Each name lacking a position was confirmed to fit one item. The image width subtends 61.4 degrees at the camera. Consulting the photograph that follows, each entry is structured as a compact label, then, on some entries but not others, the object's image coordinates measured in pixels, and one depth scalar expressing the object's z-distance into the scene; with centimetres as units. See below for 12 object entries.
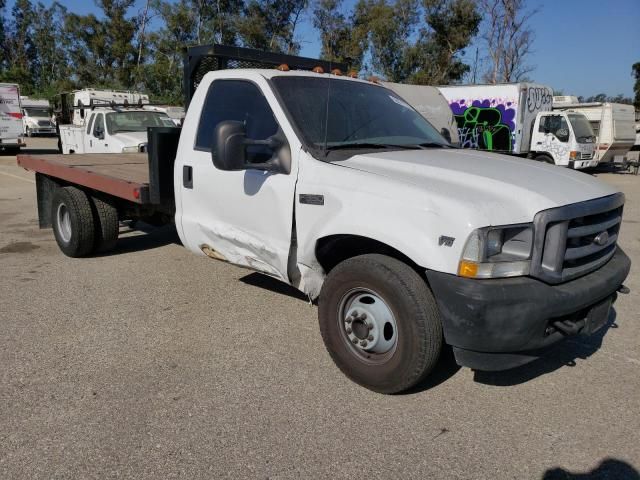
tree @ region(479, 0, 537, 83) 3250
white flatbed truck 283
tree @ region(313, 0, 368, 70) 3972
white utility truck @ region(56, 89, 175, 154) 1231
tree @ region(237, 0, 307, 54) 4191
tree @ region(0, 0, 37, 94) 6378
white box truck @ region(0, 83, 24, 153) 2116
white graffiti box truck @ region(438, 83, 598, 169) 1720
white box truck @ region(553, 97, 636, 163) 1853
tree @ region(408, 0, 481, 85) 3456
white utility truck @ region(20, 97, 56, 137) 3562
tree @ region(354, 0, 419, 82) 3766
